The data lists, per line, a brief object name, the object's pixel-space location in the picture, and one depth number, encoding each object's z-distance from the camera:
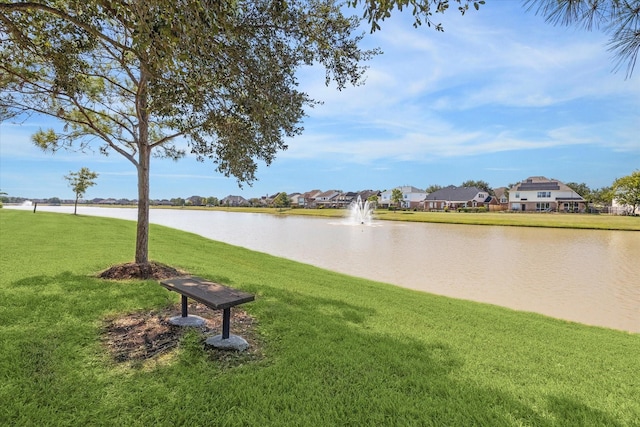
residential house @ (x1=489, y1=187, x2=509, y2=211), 74.91
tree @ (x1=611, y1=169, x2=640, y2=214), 55.00
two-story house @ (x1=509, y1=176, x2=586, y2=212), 65.56
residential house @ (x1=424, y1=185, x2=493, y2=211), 78.56
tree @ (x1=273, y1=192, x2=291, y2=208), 97.44
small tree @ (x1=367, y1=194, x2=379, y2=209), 90.43
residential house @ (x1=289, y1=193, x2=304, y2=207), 123.18
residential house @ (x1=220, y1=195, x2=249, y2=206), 132.88
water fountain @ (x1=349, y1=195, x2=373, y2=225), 42.69
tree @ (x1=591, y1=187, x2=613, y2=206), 75.12
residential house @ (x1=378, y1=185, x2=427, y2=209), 93.12
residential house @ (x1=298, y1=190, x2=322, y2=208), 119.00
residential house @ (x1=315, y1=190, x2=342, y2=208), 111.50
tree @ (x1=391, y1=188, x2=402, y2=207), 88.88
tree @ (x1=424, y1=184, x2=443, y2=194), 110.75
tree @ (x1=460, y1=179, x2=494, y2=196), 105.06
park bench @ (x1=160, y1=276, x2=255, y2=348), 3.92
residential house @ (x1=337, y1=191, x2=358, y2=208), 109.19
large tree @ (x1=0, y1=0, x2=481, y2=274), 3.48
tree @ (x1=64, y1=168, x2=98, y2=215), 34.50
